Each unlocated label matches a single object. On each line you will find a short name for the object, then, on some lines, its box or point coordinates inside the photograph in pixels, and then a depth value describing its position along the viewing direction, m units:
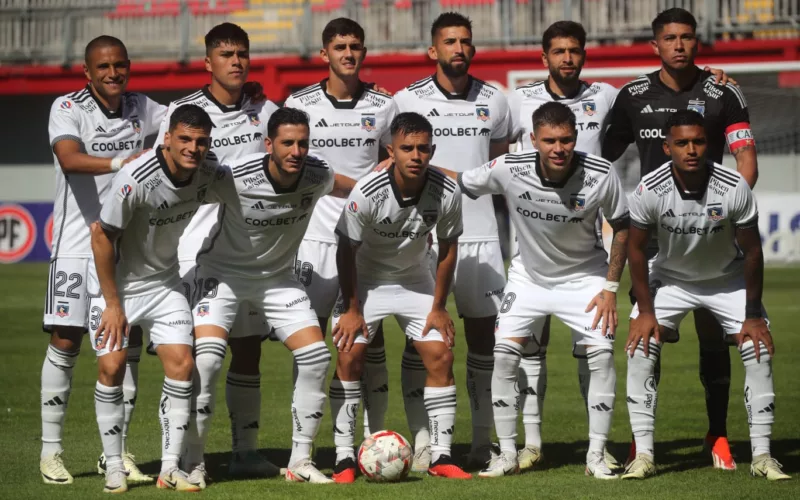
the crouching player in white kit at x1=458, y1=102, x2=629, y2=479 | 13.77
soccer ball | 13.46
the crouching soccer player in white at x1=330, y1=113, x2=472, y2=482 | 13.94
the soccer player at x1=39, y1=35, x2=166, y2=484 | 13.87
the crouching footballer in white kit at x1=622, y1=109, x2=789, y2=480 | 13.55
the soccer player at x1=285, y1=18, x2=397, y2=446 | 15.06
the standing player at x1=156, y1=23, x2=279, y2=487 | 14.55
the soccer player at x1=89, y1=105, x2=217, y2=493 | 12.96
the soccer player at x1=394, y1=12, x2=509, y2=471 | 15.20
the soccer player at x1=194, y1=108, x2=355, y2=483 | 13.60
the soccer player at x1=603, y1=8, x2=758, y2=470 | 14.63
